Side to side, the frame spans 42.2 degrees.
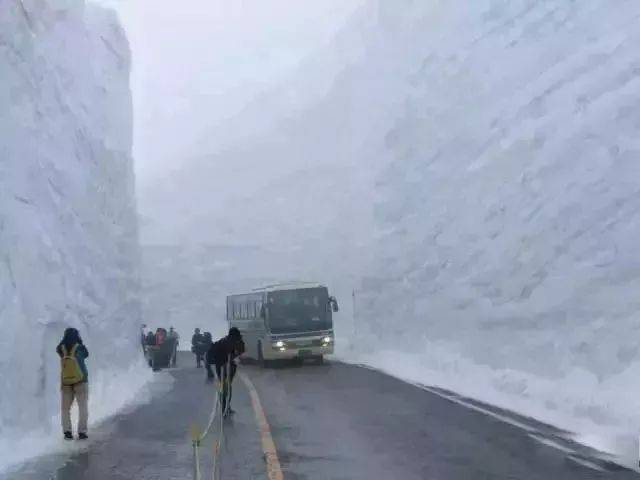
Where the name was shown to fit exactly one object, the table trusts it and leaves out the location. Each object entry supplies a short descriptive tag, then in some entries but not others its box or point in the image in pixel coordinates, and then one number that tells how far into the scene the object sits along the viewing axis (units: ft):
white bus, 95.09
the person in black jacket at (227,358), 47.93
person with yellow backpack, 38.81
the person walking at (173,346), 118.96
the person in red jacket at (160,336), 113.09
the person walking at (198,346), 107.24
